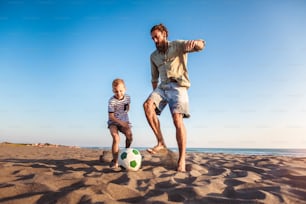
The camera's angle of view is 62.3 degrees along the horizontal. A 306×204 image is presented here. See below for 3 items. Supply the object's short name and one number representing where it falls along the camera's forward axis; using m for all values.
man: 3.85
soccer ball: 3.51
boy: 4.34
